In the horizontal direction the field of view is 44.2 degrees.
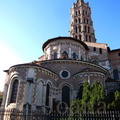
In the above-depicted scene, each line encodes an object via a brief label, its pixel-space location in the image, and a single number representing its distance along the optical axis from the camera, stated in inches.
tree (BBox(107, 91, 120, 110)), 550.6
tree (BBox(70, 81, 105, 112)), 550.8
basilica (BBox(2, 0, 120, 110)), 699.4
